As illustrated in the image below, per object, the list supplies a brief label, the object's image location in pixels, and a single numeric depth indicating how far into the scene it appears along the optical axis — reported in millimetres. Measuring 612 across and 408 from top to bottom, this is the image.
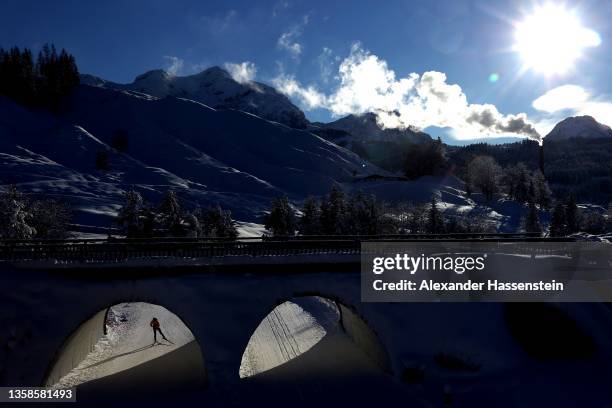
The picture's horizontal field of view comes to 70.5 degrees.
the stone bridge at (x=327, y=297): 18516
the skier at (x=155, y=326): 26641
